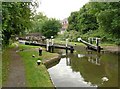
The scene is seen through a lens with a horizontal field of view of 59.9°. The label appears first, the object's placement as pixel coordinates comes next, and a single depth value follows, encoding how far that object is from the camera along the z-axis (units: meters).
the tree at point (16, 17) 5.71
